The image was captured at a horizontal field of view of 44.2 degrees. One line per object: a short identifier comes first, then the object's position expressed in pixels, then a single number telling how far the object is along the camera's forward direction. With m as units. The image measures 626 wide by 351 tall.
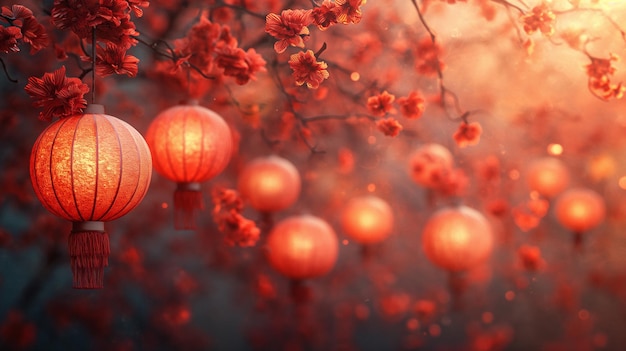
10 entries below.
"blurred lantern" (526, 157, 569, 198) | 5.94
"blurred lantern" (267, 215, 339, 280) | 4.23
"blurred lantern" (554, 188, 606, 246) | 5.57
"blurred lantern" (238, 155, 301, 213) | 4.32
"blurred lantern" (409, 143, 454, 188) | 5.23
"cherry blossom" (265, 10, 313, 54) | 2.26
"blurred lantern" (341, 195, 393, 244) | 5.25
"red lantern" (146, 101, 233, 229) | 3.02
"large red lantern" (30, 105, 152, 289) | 2.18
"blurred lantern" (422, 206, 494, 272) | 4.34
